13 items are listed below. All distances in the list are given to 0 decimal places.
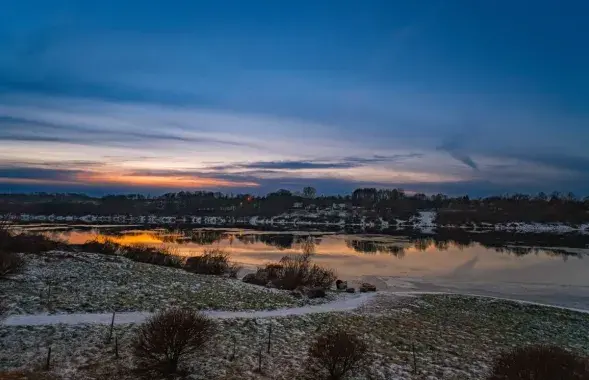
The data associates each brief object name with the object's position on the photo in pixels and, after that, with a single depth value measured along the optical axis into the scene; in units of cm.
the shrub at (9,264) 2417
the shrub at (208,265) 4009
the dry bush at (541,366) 1095
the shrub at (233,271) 3997
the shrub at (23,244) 3478
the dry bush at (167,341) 1354
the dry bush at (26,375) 1221
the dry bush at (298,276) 3647
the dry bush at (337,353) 1408
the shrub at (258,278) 3609
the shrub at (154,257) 4216
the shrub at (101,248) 4422
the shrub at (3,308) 1842
